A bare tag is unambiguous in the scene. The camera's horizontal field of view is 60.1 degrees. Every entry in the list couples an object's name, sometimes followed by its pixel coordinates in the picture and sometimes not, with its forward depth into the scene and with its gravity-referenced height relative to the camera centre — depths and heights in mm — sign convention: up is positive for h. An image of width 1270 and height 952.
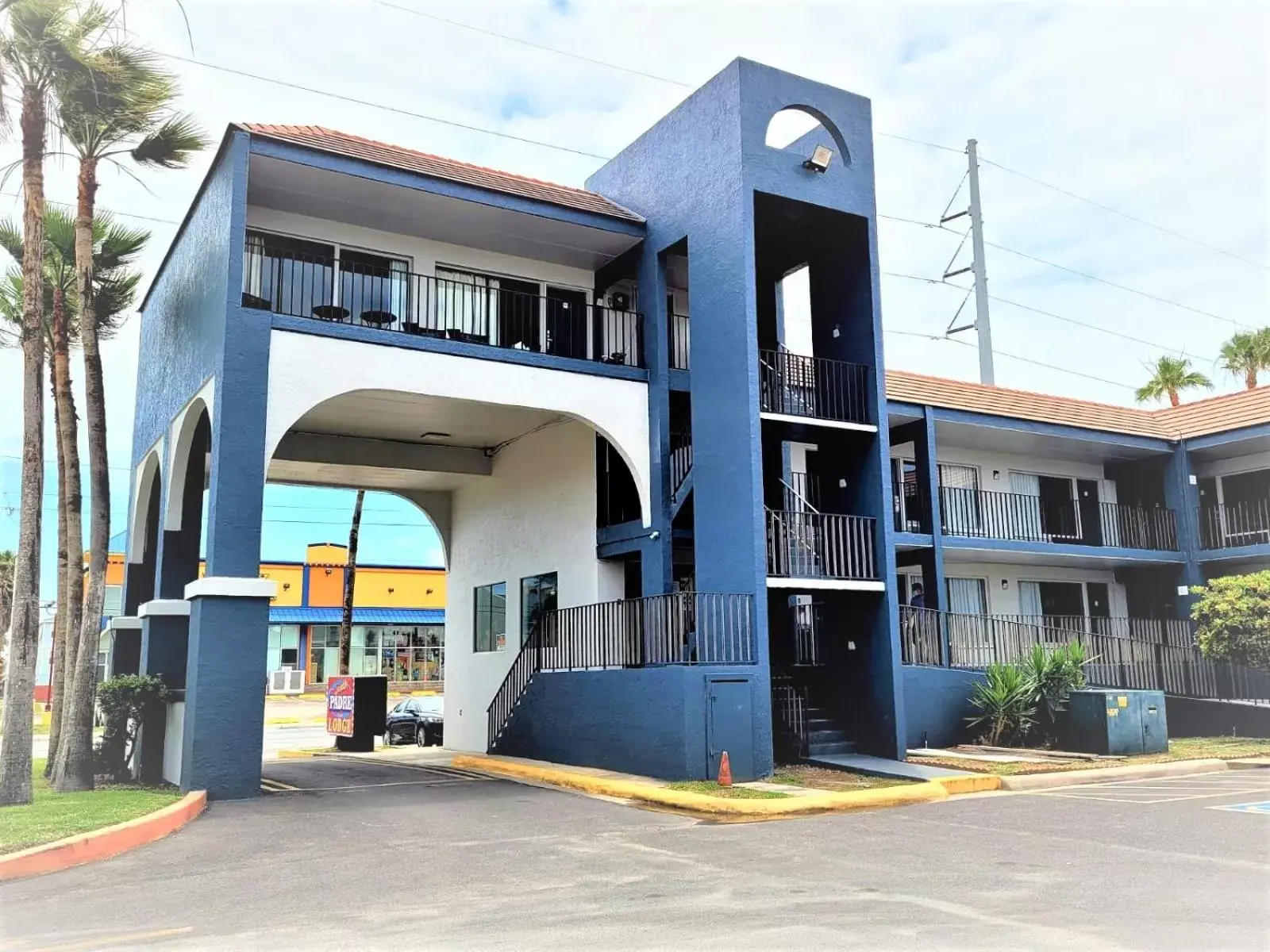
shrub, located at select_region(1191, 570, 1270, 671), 18906 +715
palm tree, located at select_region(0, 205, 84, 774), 16188 +3802
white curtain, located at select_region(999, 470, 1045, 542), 24469 +3463
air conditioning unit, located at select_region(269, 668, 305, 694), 50675 -361
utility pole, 36578 +13064
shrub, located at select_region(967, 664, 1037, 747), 18250 -638
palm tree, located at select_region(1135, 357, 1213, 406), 38688 +9898
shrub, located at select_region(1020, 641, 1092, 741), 18031 -294
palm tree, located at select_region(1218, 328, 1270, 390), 36125 +10106
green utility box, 17234 -938
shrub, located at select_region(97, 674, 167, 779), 16125 -511
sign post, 24203 -860
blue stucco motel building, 14883 +4073
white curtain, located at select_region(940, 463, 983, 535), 22734 +3231
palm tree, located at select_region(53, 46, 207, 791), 14945 +7481
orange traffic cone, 14000 -1316
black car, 25938 -1194
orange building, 51969 +2524
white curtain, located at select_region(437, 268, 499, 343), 18297 +6152
